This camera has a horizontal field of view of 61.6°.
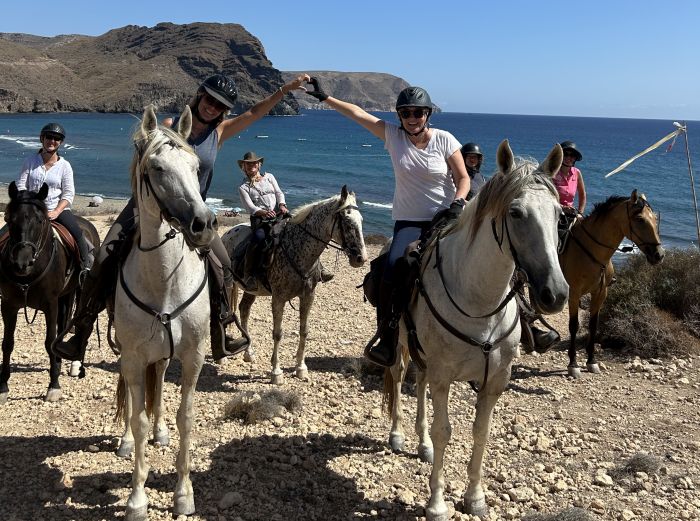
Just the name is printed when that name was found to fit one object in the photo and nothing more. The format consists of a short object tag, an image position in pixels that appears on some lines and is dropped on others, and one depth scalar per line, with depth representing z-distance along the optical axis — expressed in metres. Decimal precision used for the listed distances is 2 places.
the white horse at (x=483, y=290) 3.48
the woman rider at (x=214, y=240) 4.77
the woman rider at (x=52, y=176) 7.00
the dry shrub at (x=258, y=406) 6.46
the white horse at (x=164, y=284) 3.78
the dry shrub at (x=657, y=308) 9.13
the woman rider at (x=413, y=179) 5.21
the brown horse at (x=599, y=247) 8.23
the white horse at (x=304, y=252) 7.85
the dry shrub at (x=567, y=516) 4.53
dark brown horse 6.54
